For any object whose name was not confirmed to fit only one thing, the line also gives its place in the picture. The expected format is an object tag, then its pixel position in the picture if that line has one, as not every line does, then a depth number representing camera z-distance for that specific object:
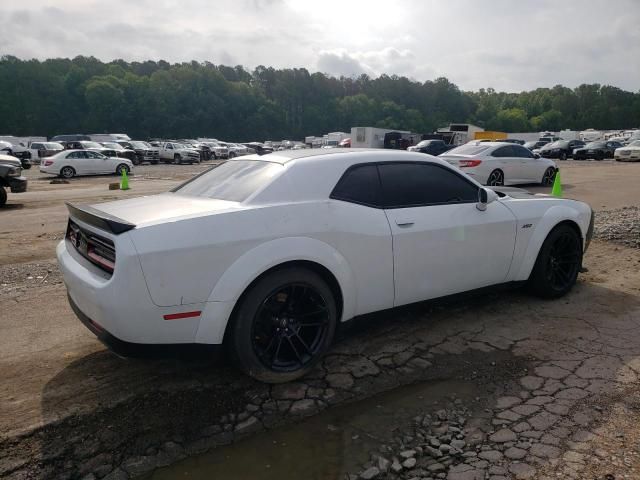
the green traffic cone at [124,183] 16.92
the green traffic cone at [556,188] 11.64
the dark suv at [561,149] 37.22
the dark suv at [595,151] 35.06
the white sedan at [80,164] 23.16
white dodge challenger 2.99
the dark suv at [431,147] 26.56
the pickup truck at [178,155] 35.12
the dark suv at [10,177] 11.95
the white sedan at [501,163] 14.53
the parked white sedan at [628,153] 30.81
